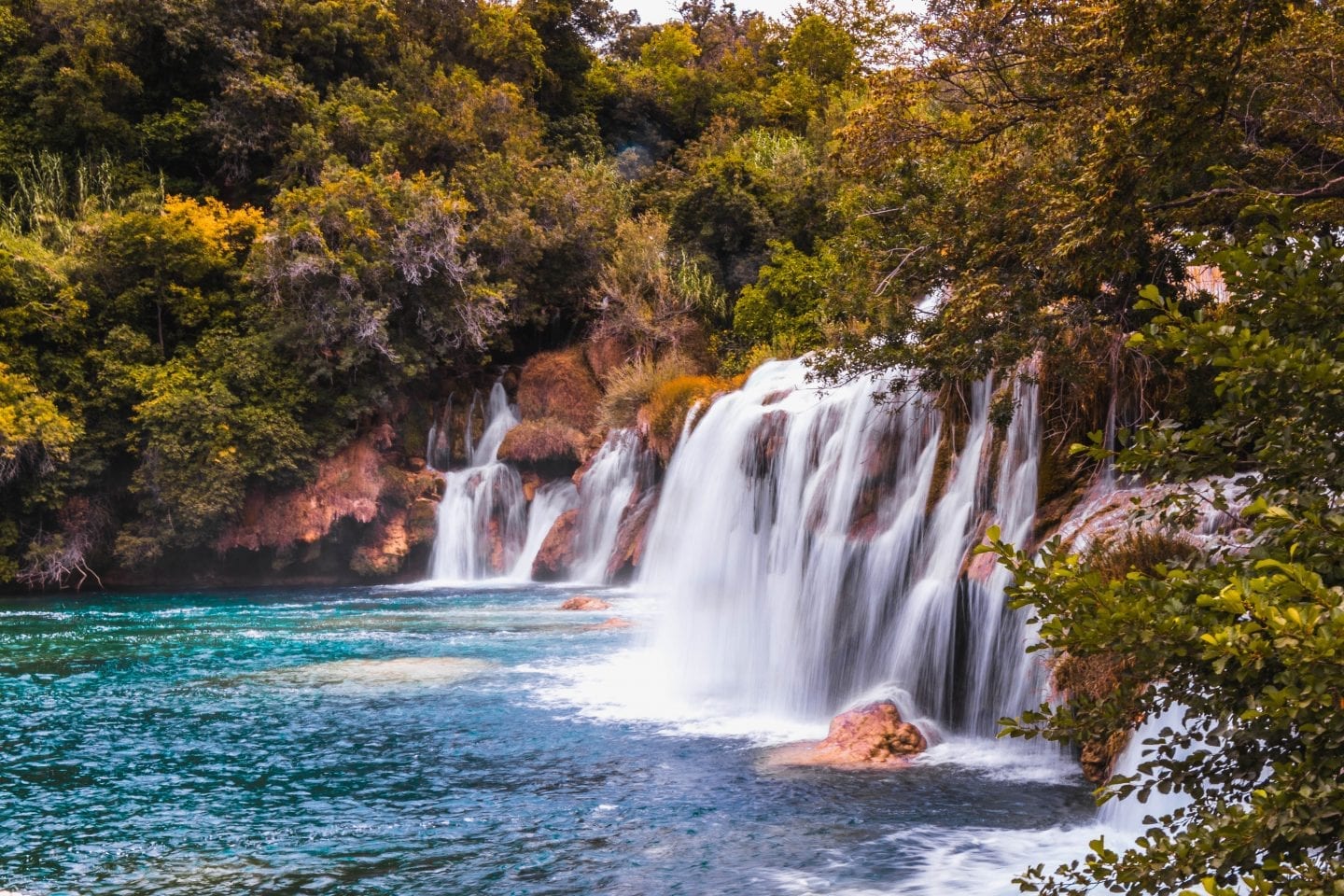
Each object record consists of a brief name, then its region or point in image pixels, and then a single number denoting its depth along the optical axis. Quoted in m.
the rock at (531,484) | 30.25
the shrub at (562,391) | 31.30
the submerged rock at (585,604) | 21.77
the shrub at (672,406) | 23.88
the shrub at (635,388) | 26.78
